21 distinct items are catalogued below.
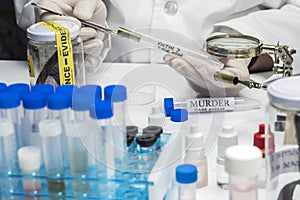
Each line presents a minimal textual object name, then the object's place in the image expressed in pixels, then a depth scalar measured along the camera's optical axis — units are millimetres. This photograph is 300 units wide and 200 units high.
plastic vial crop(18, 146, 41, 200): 565
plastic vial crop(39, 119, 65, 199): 563
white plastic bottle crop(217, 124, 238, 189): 621
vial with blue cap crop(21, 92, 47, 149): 573
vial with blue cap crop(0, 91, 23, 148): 577
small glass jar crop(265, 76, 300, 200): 537
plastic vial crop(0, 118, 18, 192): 572
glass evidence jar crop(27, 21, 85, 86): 682
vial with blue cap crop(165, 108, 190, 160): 638
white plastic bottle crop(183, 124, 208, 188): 616
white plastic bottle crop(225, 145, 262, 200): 529
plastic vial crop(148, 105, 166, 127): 671
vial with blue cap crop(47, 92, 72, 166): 569
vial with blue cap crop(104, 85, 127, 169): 578
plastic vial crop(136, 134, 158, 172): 581
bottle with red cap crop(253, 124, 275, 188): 561
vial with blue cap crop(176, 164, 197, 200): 553
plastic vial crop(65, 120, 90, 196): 561
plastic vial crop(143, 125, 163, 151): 594
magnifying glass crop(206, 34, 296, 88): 689
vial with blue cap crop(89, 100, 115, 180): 562
